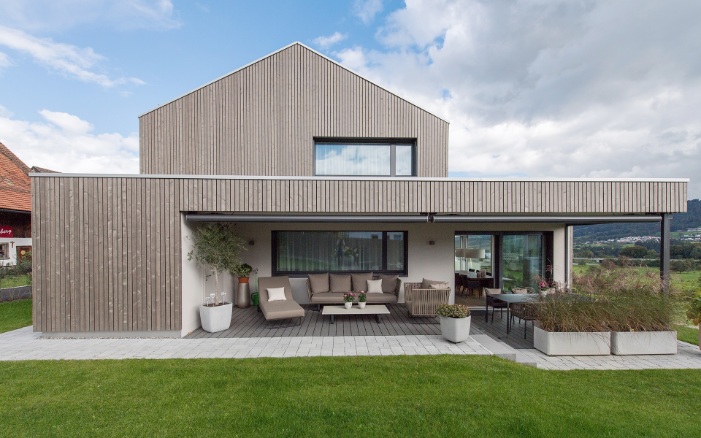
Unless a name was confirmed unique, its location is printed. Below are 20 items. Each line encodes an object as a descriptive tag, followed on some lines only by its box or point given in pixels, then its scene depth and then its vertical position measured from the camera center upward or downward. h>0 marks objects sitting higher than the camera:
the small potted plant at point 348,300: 7.17 -2.05
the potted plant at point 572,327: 5.20 -2.00
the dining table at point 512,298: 6.37 -1.88
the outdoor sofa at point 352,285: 8.18 -2.00
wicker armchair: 6.96 -2.00
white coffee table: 6.88 -2.26
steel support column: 5.88 -0.70
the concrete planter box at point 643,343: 5.23 -2.25
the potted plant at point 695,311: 5.29 -1.72
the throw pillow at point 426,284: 7.60 -1.77
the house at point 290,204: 5.93 +0.23
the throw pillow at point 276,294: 7.57 -2.03
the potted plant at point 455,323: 5.63 -2.05
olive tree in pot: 6.39 -0.91
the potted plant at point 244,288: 8.84 -2.18
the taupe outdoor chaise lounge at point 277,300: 6.61 -2.13
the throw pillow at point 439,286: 7.21 -1.74
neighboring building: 11.81 -0.10
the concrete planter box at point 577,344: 5.20 -2.25
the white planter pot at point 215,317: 6.34 -2.22
